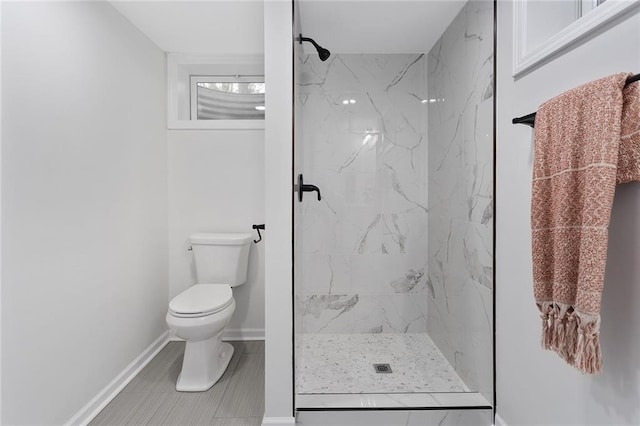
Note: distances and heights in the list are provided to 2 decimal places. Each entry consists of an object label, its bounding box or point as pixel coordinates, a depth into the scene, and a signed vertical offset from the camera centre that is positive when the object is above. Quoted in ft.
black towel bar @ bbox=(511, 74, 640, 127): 4.14 +1.12
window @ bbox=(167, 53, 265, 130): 8.71 +3.20
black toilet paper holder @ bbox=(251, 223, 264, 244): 8.20 -0.71
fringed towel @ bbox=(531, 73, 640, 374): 2.94 +0.12
